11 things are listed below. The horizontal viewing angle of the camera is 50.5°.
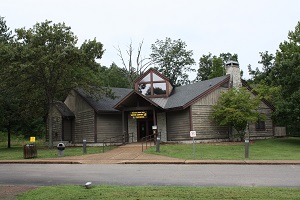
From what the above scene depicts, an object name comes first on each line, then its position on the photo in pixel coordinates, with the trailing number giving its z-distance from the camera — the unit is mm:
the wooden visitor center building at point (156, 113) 25625
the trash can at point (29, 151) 18188
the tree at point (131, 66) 49503
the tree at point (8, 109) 28125
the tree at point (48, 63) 24156
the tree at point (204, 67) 56159
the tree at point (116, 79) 55812
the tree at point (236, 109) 24391
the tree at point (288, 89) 24406
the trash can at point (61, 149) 18753
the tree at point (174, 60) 53938
